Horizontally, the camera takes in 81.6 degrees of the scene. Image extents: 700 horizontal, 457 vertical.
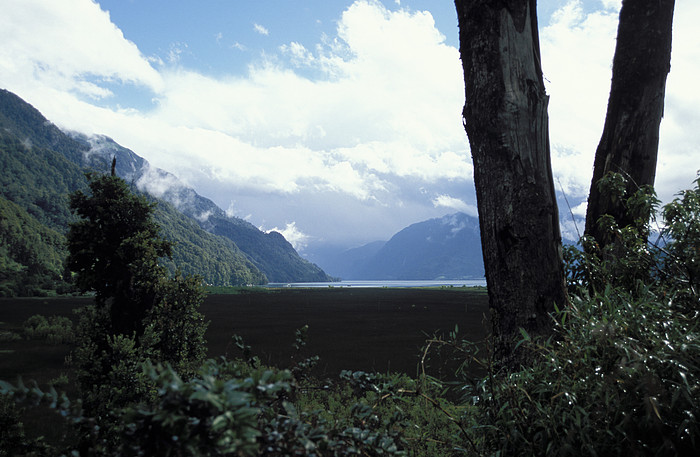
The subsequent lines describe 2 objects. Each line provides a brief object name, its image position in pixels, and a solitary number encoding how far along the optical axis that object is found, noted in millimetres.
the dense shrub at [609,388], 1736
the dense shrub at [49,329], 28203
